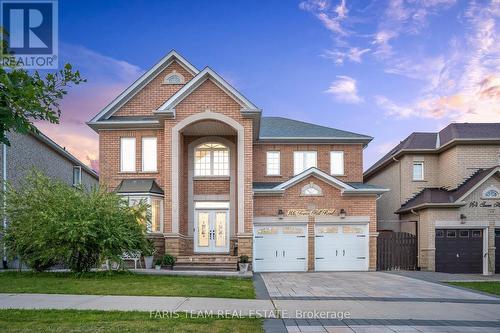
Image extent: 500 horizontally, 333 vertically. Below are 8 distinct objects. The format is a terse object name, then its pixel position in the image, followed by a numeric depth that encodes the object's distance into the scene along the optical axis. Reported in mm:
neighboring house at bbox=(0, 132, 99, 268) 20953
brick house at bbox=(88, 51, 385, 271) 19906
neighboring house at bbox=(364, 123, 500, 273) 21906
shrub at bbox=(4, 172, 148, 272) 14648
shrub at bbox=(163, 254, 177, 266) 18828
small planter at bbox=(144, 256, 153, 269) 19406
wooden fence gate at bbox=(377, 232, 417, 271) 21828
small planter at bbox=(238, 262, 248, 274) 18469
